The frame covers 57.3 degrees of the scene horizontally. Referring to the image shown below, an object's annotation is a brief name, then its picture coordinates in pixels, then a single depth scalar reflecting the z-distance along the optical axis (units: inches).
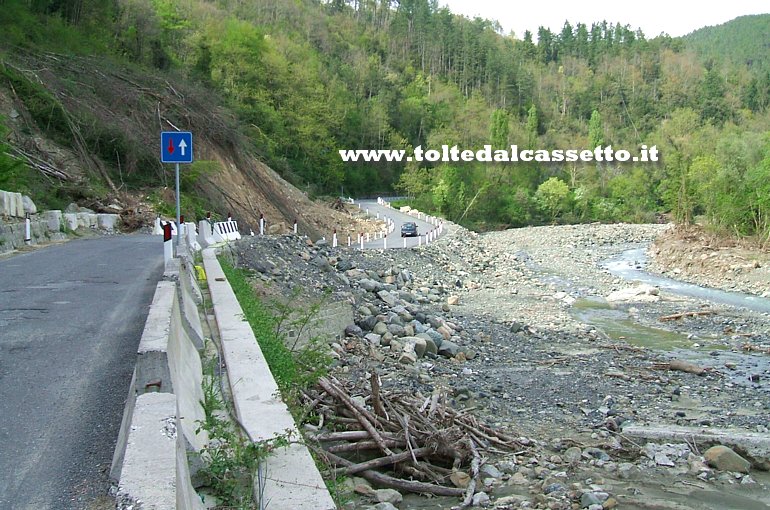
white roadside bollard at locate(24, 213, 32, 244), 665.6
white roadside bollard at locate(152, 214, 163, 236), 919.5
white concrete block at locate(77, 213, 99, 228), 858.8
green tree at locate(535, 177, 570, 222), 3540.8
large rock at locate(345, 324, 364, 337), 641.0
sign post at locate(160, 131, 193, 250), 531.8
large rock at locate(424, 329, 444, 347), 666.0
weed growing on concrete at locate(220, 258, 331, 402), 335.3
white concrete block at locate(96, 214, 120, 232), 913.5
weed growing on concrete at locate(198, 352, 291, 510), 187.9
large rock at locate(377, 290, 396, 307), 840.3
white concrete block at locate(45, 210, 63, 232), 756.6
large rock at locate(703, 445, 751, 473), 393.7
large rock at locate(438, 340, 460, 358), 646.5
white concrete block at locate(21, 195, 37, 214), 737.6
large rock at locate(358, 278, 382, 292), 887.7
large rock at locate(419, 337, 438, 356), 633.6
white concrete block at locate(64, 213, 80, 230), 809.5
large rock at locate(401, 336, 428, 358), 608.2
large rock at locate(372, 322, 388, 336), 653.9
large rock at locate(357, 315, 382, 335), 673.0
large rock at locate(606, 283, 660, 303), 1164.5
